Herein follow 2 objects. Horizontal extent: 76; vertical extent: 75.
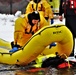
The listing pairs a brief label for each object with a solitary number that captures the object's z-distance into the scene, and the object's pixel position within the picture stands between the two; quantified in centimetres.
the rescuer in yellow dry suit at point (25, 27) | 1444
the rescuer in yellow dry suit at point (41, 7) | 2059
